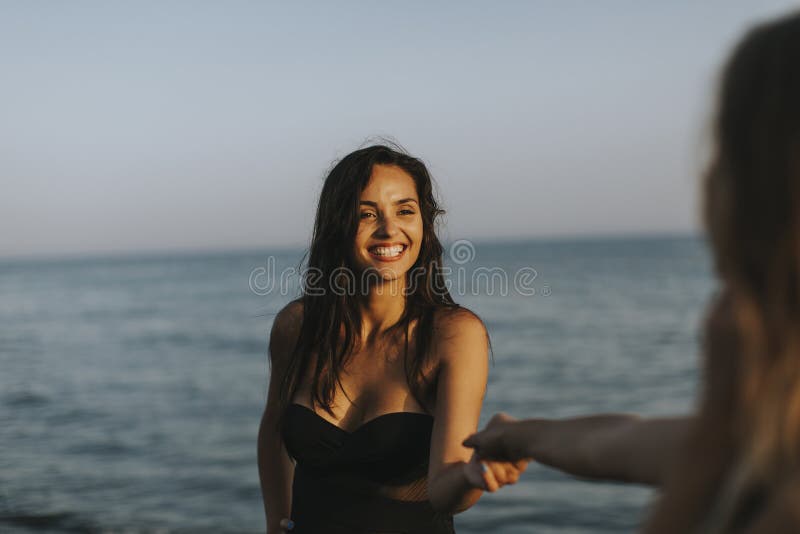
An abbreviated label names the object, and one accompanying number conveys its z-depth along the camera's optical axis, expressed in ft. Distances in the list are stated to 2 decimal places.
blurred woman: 3.54
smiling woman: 10.62
